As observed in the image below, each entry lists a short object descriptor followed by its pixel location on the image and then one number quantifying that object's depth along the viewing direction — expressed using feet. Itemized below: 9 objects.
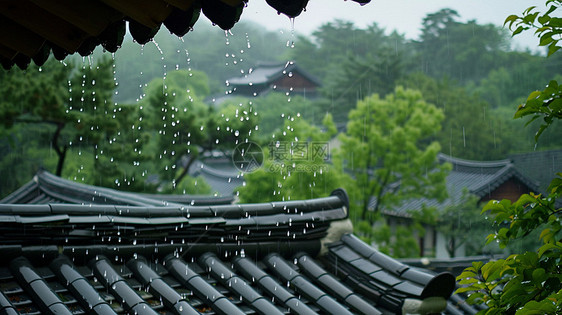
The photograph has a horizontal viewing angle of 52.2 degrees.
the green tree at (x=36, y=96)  45.39
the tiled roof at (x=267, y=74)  103.55
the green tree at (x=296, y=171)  46.21
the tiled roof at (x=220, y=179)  77.92
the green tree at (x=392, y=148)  46.78
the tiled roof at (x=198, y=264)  10.62
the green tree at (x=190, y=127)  54.13
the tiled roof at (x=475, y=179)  64.08
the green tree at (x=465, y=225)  59.21
